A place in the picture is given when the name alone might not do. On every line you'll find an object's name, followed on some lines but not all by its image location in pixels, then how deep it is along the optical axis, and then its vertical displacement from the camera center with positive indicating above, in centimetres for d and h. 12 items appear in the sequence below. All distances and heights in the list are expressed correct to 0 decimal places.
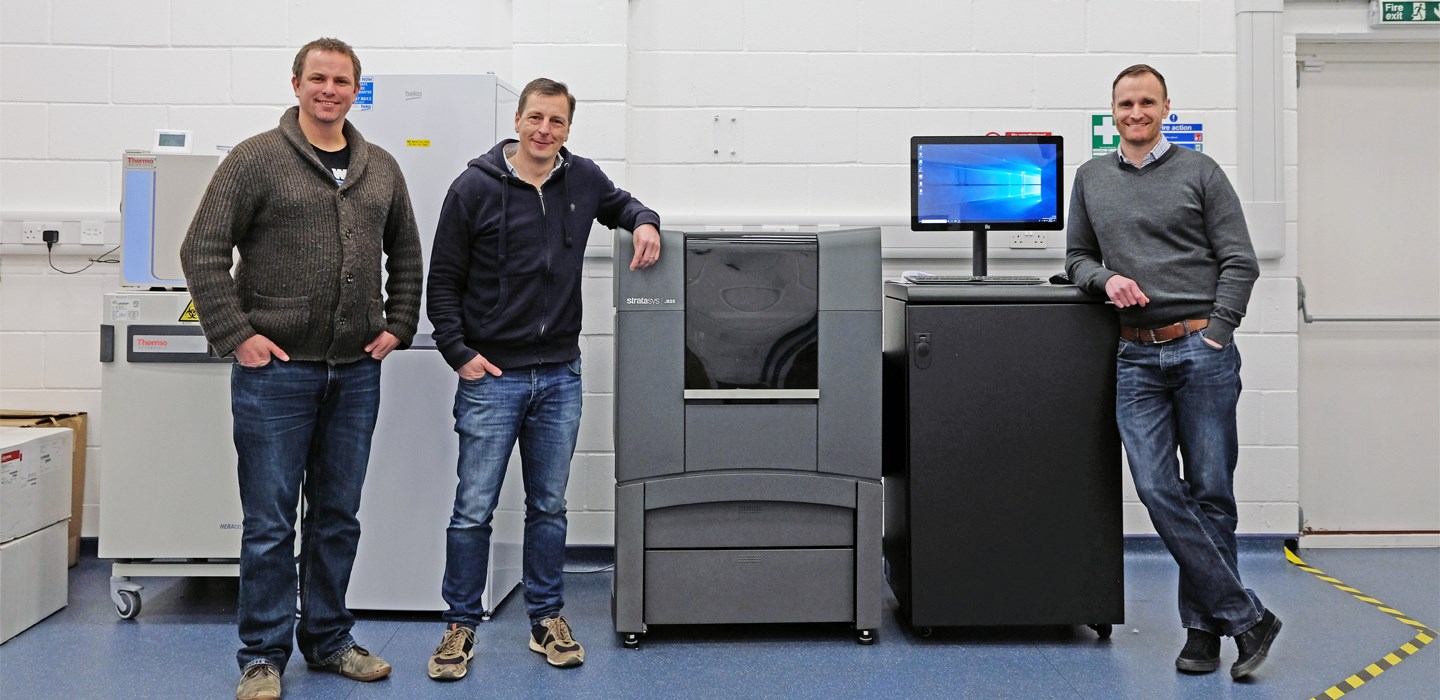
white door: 342 +31
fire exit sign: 331 +123
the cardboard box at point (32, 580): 246 -58
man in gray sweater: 221 +8
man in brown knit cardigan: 200 +8
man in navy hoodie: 223 +9
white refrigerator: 261 -10
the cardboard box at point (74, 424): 300 -20
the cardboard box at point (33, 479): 251 -32
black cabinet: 244 -23
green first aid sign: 329 +81
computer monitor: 267 +52
